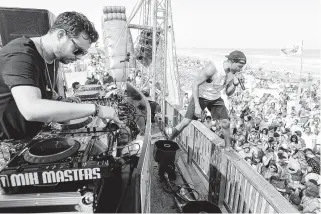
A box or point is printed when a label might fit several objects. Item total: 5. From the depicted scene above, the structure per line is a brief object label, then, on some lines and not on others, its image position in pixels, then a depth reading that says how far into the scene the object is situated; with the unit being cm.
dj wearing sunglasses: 129
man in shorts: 443
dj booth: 141
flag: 2259
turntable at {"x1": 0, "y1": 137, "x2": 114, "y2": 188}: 142
